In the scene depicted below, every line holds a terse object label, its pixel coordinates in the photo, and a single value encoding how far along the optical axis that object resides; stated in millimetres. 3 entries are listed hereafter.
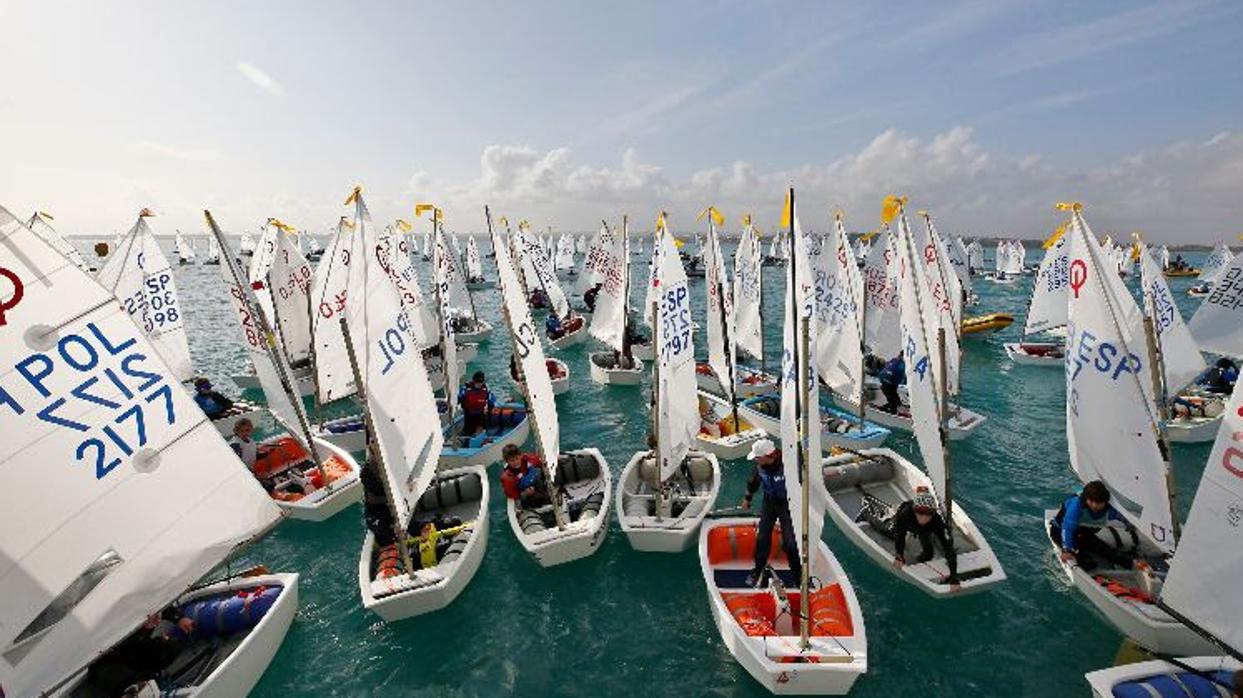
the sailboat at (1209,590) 7031
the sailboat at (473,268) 62119
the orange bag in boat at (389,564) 11039
